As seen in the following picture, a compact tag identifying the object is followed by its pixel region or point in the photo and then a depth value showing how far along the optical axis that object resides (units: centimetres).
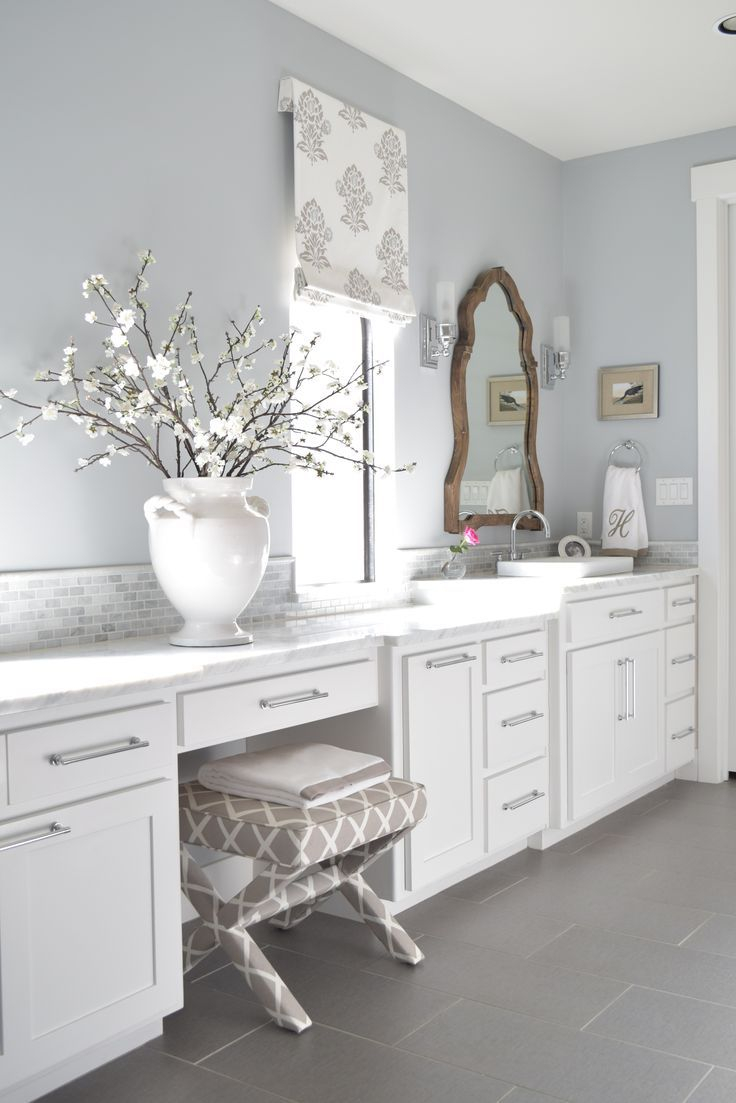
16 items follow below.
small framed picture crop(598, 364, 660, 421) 455
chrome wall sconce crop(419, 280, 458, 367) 384
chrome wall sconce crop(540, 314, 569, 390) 461
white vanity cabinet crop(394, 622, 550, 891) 283
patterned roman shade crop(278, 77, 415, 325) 322
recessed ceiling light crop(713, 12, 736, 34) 337
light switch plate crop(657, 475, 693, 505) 446
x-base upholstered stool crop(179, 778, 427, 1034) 219
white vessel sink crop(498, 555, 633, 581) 391
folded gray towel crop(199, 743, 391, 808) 229
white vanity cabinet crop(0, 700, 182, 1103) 185
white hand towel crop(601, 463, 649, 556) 447
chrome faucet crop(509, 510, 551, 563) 407
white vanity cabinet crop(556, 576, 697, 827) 350
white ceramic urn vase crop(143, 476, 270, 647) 248
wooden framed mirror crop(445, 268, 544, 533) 402
